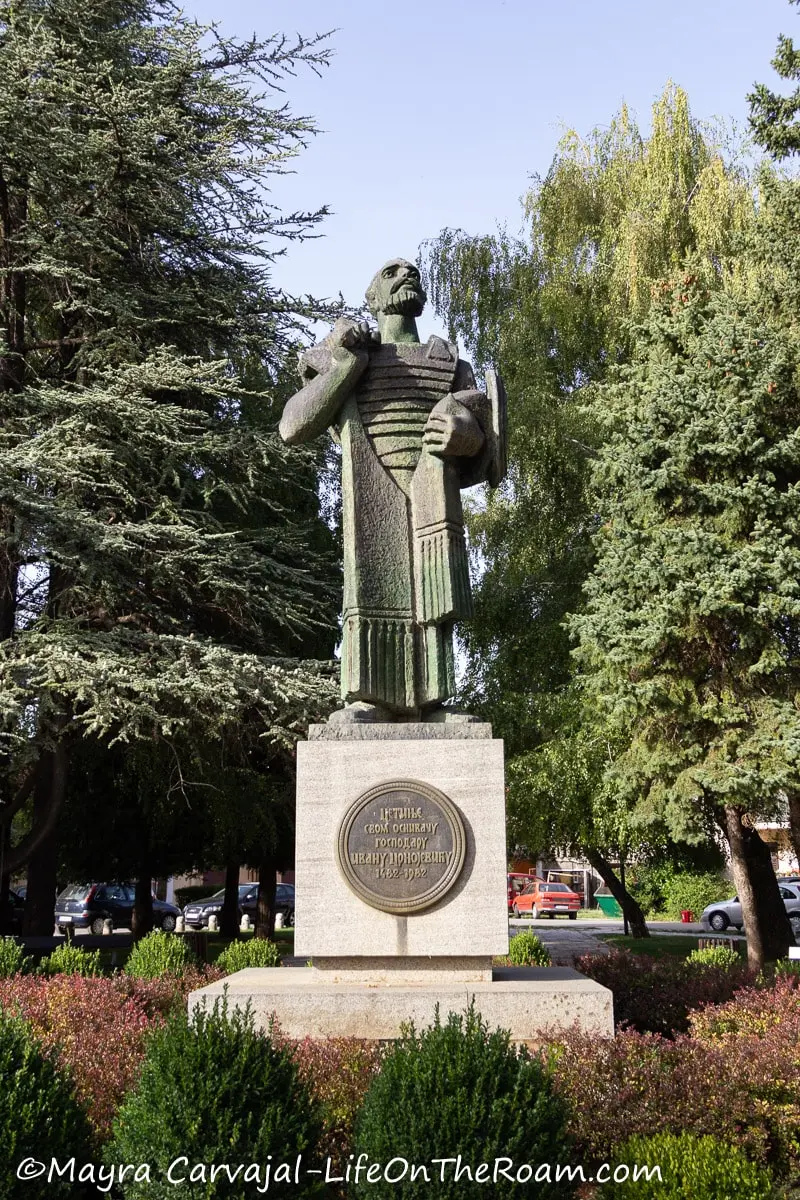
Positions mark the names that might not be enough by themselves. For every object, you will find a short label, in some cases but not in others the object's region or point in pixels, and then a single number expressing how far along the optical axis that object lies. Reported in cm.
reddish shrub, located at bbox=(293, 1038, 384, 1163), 496
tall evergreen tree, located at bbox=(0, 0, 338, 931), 1412
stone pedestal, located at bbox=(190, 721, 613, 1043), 680
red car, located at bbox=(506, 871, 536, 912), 4969
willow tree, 1950
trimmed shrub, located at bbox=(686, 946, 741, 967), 1316
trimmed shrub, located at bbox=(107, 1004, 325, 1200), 413
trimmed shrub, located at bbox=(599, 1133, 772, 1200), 402
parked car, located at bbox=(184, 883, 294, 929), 3691
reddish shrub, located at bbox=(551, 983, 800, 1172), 499
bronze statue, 749
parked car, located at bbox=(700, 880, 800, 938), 3142
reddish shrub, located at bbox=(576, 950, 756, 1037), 784
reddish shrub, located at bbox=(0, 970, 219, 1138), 550
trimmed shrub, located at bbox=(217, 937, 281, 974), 1118
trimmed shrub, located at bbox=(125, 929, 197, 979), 1044
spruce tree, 1450
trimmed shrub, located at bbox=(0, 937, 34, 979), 1020
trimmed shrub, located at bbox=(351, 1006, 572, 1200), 412
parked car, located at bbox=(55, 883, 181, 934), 3238
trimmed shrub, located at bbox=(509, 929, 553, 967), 1096
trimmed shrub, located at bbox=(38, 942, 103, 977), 1082
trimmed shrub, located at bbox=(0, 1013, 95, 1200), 434
